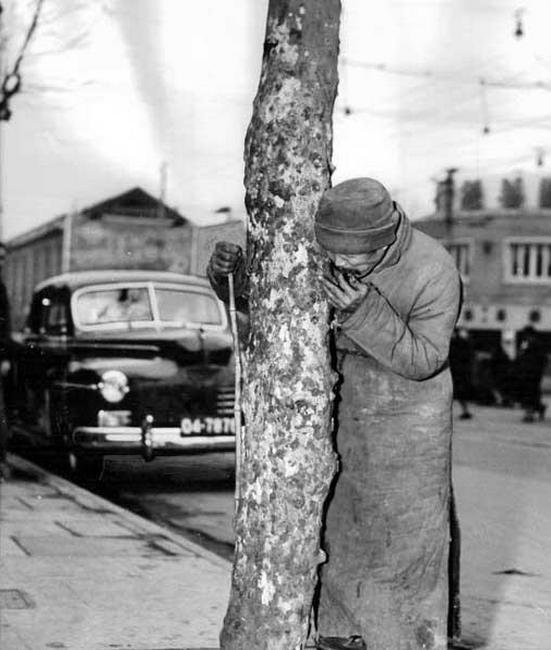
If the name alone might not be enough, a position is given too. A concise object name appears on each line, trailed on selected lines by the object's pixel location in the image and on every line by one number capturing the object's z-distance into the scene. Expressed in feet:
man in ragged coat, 11.85
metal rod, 11.95
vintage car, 33.17
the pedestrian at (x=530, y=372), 68.23
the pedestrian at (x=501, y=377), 83.45
